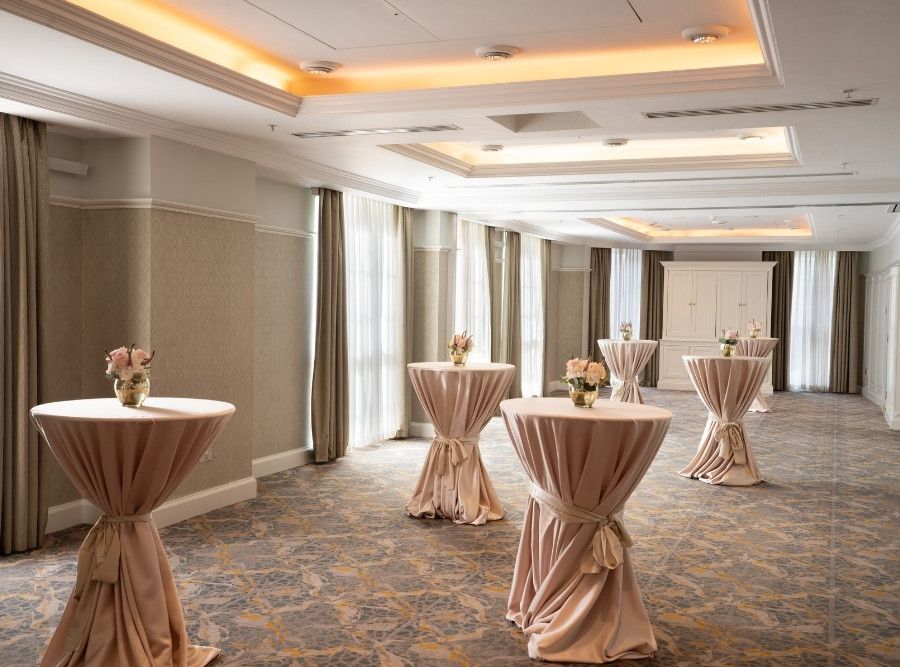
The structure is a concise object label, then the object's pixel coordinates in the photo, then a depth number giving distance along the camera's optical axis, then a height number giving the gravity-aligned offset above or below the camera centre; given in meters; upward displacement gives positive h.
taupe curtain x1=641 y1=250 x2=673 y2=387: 16.80 +0.23
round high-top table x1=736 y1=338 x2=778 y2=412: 13.62 -0.61
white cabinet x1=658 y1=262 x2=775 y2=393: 16.00 +0.08
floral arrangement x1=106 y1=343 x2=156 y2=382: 3.76 -0.29
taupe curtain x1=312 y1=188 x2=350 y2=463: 8.12 -0.35
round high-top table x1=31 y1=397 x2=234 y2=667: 3.38 -0.98
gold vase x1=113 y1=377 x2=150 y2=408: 3.75 -0.41
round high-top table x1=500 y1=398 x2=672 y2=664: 3.79 -1.05
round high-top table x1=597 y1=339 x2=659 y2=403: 11.81 -0.77
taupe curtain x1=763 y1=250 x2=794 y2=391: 16.27 -0.05
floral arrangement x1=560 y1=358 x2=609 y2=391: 4.30 -0.35
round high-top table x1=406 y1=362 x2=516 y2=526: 6.09 -1.00
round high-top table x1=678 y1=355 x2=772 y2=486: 7.66 -1.05
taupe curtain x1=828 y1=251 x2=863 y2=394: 15.88 -0.31
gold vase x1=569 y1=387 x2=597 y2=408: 4.25 -0.47
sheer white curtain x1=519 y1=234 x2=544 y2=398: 14.00 -0.15
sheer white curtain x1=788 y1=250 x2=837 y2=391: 16.17 -0.18
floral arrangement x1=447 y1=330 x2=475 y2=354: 6.42 -0.30
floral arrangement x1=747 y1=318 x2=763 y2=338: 13.85 -0.33
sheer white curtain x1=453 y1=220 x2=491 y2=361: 11.45 +0.25
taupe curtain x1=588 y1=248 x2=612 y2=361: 16.83 +0.21
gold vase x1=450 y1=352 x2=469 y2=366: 6.44 -0.40
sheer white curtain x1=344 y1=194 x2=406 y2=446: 8.88 -0.16
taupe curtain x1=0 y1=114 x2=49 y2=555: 5.04 -0.12
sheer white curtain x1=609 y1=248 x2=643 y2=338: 16.95 +0.40
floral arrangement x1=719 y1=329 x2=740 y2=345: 9.59 -0.34
